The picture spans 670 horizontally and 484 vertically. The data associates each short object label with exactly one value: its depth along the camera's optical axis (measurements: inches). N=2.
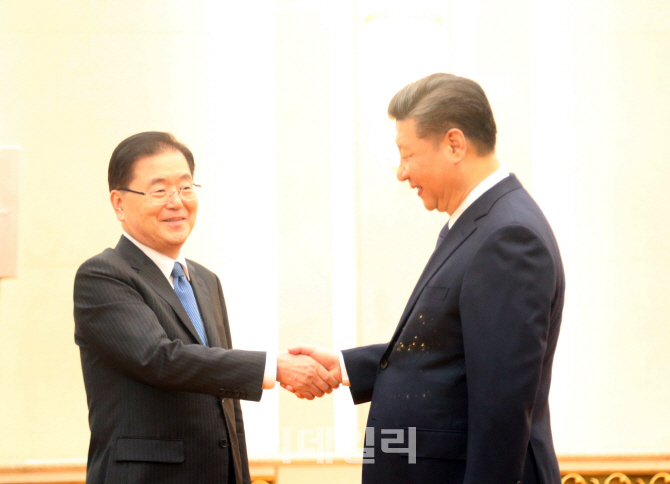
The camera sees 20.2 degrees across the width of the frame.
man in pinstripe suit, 135.3
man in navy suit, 125.4
